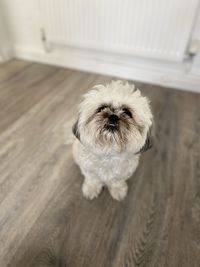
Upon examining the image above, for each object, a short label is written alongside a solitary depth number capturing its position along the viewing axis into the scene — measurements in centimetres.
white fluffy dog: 74
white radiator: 164
